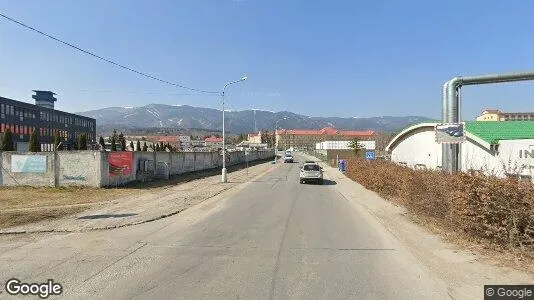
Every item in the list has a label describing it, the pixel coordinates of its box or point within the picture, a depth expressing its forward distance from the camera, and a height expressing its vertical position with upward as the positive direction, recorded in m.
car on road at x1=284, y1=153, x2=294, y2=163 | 78.22 -1.49
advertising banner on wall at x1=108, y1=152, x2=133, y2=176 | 25.61 -0.75
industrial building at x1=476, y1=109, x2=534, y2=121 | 78.12 +7.88
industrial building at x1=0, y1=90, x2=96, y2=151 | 78.17 +6.22
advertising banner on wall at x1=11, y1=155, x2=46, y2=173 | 24.64 -0.76
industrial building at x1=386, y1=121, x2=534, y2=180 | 19.46 +0.46
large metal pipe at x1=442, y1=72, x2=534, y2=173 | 16.72 +2.29
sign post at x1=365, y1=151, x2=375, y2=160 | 34.36 -0.41
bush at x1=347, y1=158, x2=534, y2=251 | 8.13 -1.24
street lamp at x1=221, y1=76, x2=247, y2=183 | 30.83 -1.82
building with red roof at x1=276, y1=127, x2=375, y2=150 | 189.20 +6.63
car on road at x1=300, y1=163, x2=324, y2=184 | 30.81 -1.71
